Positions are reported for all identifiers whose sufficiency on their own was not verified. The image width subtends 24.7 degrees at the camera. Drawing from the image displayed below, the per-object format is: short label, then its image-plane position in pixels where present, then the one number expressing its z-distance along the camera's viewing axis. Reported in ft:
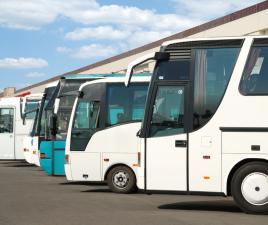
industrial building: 81.35
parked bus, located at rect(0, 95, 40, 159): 86.43
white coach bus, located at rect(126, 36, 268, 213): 34.88
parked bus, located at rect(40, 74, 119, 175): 58.59
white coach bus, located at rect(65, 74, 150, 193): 49.39
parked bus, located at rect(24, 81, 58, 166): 67.21
